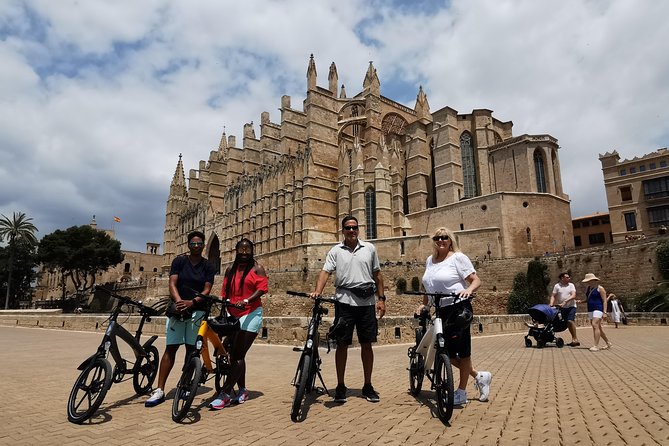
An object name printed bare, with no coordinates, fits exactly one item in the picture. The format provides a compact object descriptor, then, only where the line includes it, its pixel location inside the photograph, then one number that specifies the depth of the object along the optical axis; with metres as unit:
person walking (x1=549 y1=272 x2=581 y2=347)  8.91
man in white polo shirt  4.18
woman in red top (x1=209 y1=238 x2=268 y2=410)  4.13
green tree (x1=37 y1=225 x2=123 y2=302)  47.68
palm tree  45.81
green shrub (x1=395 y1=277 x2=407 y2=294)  28.13
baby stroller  9.05
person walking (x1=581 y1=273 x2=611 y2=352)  8.21
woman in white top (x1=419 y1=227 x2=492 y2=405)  3.98
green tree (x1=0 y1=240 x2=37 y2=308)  46.69
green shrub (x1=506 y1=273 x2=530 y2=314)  23.81
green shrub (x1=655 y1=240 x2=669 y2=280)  19.19
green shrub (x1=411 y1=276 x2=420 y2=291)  27.31
